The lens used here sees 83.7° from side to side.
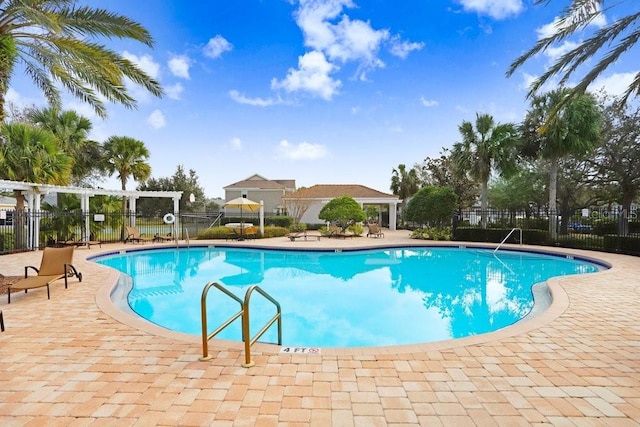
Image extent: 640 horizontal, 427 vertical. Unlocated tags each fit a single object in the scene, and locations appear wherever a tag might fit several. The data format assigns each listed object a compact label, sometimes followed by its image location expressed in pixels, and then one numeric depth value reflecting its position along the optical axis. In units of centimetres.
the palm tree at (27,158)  1412
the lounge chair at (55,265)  748
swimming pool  675
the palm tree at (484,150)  1939
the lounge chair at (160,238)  1900
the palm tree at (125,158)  2111
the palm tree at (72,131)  1967
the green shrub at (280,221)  2756
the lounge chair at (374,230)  2230
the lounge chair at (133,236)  1833
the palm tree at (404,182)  3409
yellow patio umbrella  2053
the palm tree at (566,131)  1725
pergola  1388
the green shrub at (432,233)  2077
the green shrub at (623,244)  1405
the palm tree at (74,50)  724
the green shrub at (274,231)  2273
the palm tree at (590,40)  610
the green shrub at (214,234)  2123
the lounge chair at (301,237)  2047
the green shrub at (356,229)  2378
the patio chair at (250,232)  2095
